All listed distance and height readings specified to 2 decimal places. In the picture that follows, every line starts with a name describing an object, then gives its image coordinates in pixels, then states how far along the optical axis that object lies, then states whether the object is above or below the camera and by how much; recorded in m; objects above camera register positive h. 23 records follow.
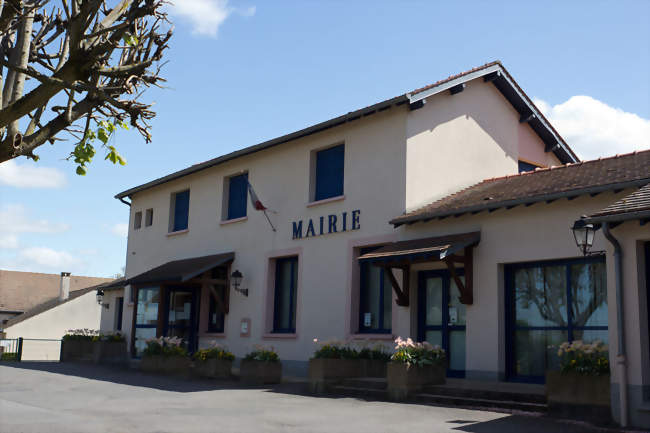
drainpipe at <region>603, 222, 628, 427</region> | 9.23 +0.30
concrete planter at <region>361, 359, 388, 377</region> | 14.66 -0.53
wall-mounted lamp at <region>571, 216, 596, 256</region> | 10.30 +1.59
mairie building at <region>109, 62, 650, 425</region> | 12.72 +2.15
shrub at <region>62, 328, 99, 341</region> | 24.53 -0.13
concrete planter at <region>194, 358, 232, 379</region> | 16.52 -0.73
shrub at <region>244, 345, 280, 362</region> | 15.50 -0.39
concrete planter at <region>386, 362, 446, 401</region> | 12.27 -0.62
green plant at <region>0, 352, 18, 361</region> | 33.42 -1.16
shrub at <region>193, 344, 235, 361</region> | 16.66 -0.42
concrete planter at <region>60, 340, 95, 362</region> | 24.20 -0.62
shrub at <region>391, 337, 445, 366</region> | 12.53 -0.20
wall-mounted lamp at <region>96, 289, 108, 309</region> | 27.60 +1.45
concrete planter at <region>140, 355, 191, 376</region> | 17.53 -0.73
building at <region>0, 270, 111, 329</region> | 53.14 +3.14
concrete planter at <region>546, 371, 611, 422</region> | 9.62 -0.65
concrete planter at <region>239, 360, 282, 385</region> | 15.36 -0.74
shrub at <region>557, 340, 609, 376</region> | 9.81 -0.17
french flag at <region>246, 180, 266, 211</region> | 18.38 +3.42
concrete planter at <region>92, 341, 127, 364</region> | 22.62 -0.60
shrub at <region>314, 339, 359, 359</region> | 14.27 -0.23
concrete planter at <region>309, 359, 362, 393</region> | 13.84 -0.62
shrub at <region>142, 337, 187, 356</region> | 17.92 -0.32
